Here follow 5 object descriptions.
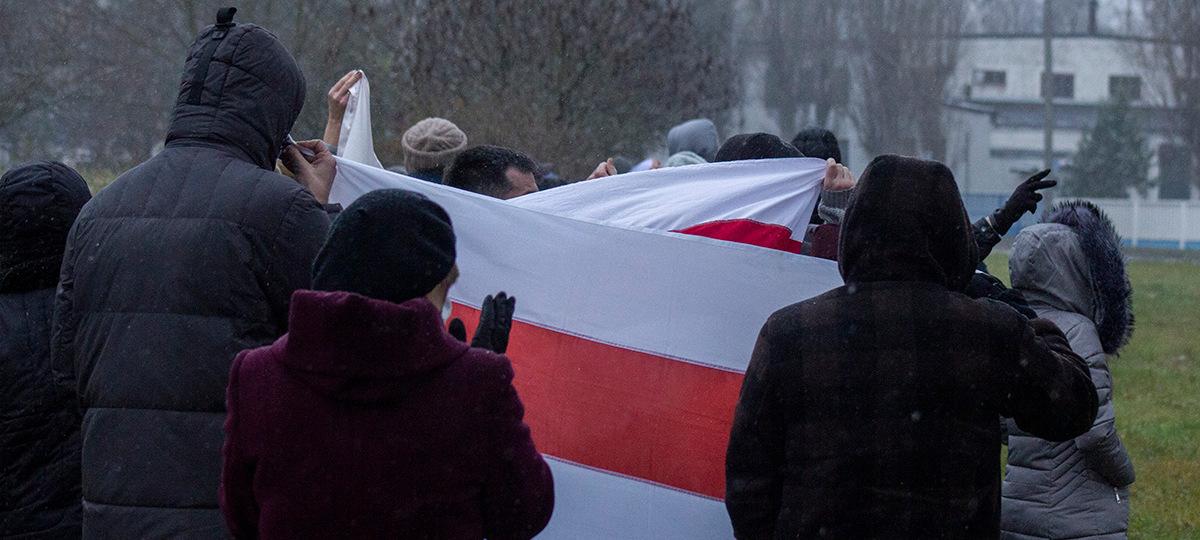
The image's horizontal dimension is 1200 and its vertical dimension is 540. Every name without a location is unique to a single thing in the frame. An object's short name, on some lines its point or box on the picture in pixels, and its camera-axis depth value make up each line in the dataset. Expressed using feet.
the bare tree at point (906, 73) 191.62
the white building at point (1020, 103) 203.92
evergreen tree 187.32
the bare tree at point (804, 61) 203.92
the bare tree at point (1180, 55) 149.89
